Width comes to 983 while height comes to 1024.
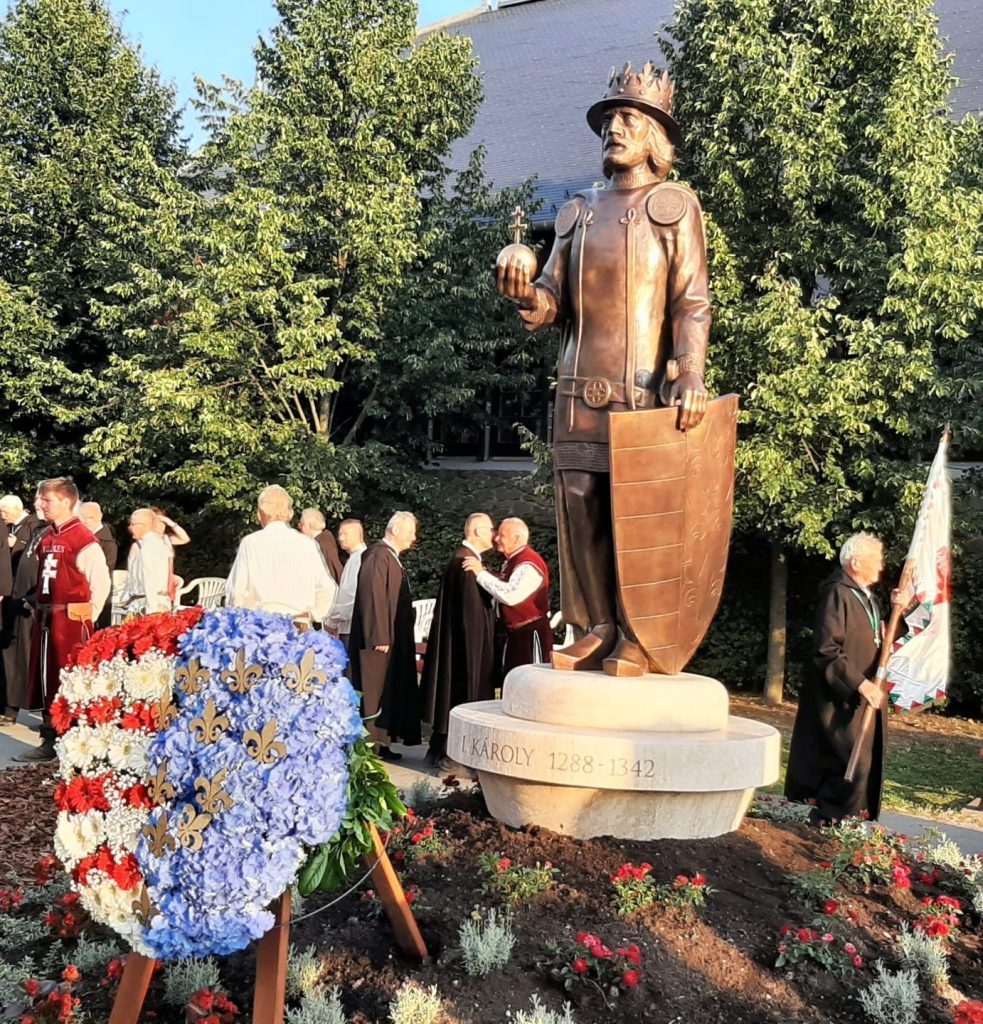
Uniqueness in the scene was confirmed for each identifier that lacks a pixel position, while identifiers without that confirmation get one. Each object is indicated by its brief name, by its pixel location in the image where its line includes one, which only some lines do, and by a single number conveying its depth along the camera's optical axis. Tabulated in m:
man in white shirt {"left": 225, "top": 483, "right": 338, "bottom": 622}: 7.89
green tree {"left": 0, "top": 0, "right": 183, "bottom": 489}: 18.92
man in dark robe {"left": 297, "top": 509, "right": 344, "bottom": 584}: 10.77
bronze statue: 5.48
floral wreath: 3.28
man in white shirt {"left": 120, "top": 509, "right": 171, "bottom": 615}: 10.26
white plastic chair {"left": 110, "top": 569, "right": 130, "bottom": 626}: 11.65
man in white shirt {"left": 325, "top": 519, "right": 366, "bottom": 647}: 10.01
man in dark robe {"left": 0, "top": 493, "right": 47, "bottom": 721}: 10.32
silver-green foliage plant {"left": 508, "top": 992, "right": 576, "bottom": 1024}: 3.49
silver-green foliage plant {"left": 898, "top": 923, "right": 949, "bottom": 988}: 4.17
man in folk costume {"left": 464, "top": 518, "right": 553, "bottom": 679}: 8.77
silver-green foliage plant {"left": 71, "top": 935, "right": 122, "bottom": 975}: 4.32
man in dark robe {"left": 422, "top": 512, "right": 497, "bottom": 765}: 8.93
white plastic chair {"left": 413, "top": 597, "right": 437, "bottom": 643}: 13.12
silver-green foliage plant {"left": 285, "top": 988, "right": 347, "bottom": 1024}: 3.60
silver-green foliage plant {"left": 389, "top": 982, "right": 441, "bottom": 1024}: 3.57
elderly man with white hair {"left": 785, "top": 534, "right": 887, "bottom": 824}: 6.45
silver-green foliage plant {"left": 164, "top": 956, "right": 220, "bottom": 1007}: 3.98
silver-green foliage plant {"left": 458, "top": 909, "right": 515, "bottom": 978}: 3.93
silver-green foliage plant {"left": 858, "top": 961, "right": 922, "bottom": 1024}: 3.84
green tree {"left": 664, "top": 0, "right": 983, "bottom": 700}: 12.77
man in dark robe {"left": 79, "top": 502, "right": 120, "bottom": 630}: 10.94
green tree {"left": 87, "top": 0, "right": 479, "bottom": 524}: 15.77
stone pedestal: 4.95
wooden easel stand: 3.41
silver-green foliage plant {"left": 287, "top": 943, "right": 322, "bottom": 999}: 3.92
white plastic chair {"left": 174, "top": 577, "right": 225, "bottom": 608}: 16.80
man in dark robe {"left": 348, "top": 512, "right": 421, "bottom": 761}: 9.28
